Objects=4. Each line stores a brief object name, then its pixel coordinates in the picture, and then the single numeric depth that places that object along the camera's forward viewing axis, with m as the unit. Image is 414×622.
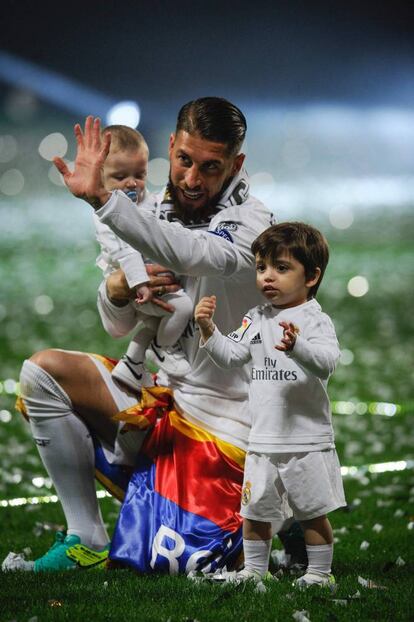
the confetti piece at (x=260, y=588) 8.41
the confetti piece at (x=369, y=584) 8.68
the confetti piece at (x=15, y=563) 9.68
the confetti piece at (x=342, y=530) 11.53
